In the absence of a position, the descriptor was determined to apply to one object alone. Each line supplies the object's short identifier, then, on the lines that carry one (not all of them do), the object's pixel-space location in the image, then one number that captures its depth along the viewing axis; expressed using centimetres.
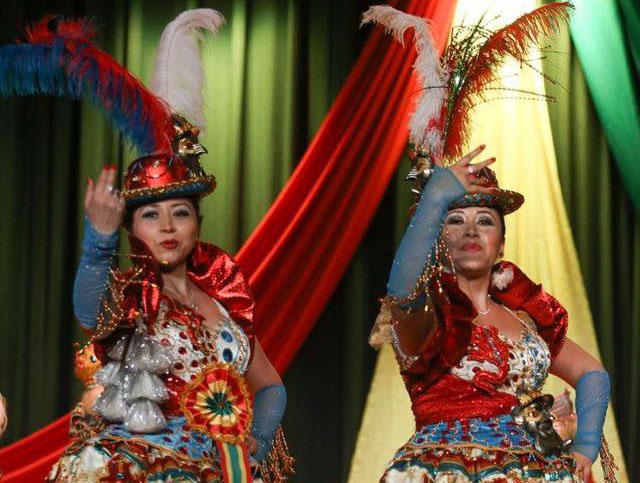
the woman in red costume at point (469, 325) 544
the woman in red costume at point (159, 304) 531
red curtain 801
